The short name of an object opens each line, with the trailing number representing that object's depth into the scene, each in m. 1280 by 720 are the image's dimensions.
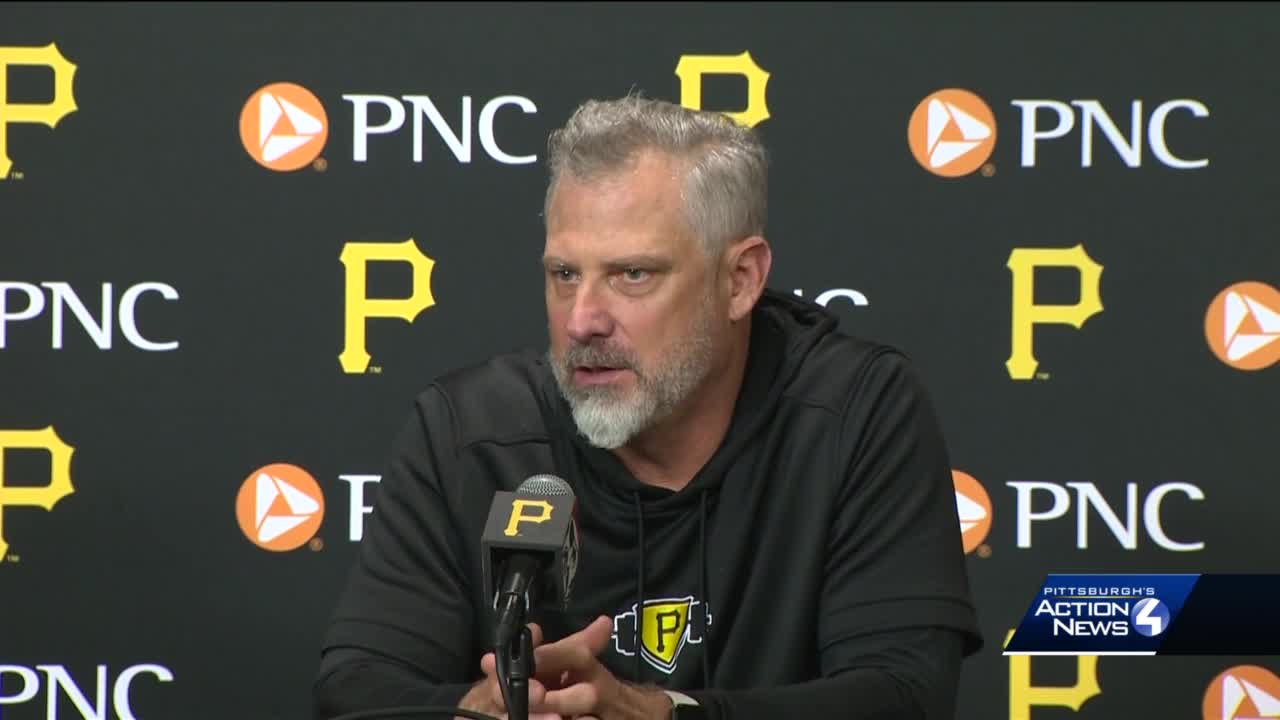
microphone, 13.88
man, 14.23
